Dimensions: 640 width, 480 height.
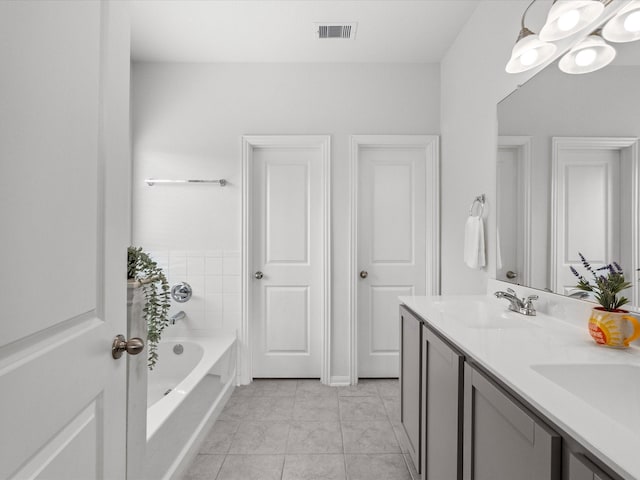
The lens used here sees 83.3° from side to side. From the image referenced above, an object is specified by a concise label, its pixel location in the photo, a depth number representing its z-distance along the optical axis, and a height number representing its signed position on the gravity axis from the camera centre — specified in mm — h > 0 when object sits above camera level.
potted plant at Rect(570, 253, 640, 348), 1045 -217
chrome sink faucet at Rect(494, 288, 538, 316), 1511 -273
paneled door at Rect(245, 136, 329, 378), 2971 -194
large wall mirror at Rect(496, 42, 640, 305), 1145 +252
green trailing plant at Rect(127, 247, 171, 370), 1209 -153
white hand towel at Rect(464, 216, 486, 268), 2059 -19
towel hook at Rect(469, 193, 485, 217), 2096 +232
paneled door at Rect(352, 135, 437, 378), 2980 -39
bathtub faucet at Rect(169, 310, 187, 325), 2793 -613
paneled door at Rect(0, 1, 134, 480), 555 +0
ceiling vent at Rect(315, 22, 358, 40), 2398 +1432
